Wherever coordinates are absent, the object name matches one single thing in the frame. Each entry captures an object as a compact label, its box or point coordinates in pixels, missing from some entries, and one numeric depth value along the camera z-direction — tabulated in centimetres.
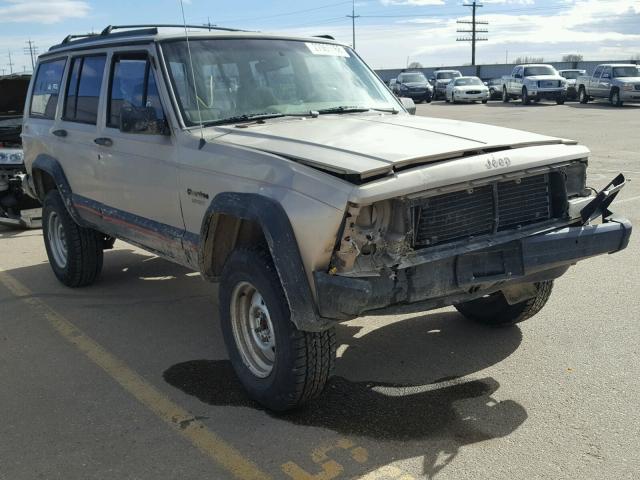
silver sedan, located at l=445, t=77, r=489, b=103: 3797
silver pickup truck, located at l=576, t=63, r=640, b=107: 2881
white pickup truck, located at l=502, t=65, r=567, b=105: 3328
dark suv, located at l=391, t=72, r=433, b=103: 4031
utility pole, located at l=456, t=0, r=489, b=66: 7550
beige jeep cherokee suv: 331
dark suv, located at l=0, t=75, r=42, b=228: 938
